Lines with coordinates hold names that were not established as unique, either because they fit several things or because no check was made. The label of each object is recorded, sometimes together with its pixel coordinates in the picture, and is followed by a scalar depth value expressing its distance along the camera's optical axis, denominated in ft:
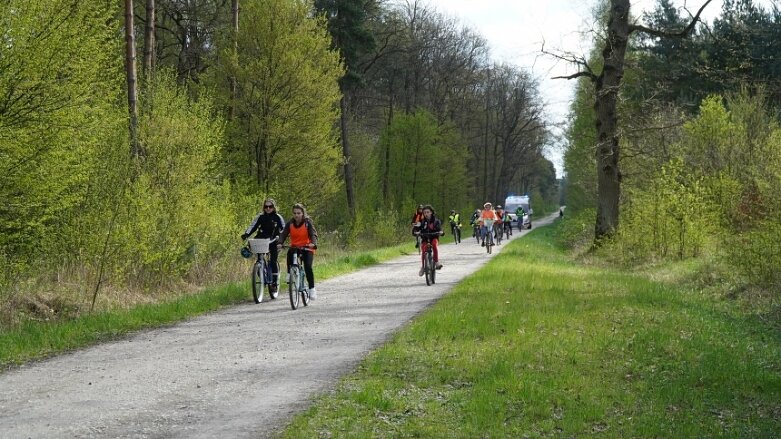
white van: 213.66
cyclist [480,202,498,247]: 104.90
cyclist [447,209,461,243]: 133.80
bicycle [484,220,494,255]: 103.58
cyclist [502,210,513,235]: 144.79
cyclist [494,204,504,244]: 128.84
